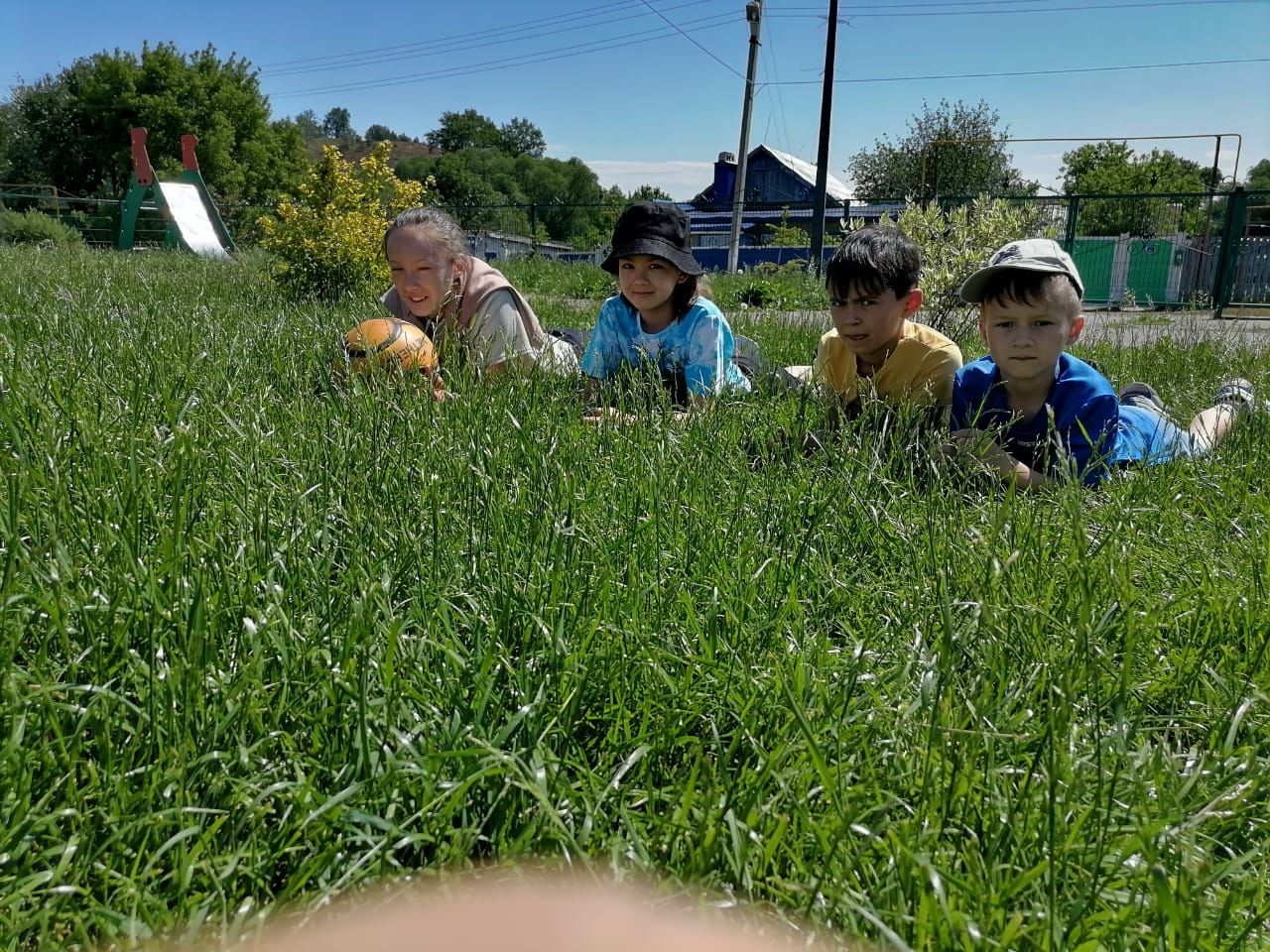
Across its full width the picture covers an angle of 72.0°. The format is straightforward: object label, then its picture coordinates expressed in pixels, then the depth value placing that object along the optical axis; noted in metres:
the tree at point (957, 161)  40.66
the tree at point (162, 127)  55.12
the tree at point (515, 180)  72.96
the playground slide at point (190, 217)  22.62
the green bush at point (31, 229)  23.47
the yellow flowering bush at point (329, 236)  8.46
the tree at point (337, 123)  161.25
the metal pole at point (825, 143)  22.75
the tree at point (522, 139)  129.25
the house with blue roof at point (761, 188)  52.28
